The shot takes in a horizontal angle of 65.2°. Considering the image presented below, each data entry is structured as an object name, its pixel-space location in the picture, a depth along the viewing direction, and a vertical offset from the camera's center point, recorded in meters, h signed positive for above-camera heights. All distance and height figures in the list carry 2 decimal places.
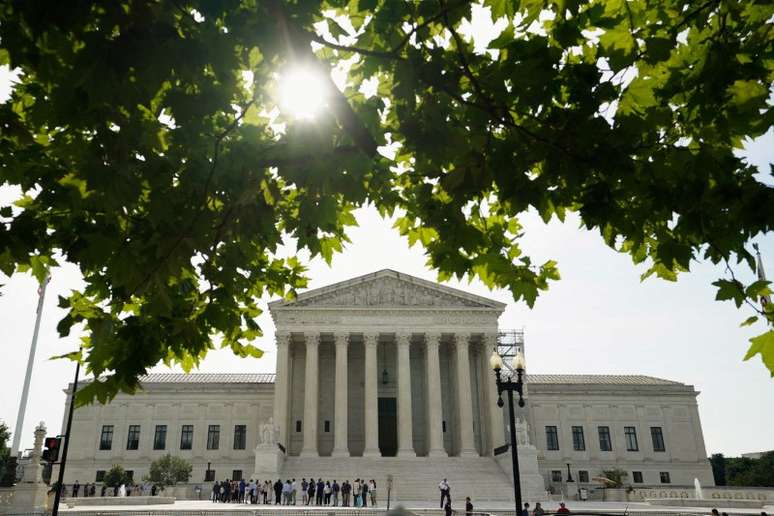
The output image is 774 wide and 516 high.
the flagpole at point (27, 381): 36.16 +5.78
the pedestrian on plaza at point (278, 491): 37.03 -0.98
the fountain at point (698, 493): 39.72 -1.72
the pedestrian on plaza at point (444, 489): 30.62 -0.88
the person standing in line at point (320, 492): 36.81 -1.09
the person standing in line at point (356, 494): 36.16 -1.25
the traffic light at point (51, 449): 19.17 +0.89
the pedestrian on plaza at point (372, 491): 37.34 -1.12
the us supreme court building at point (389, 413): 48.16 +5.09
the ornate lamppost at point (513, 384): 17.56 +2.65
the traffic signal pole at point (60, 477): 19.51 +0.04
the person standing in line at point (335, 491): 36.72 -1.07
